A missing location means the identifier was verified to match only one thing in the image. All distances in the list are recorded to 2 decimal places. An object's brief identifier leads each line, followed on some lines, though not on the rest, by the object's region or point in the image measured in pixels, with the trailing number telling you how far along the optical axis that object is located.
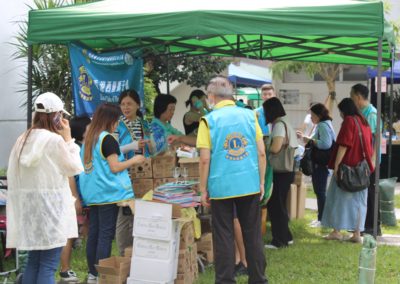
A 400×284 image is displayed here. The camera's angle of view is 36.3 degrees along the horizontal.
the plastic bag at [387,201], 8.52
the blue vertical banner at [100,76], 6.58
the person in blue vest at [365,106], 7.62
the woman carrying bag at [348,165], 7.04
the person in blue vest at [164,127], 6.53
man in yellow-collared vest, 4.93
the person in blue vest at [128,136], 5.93
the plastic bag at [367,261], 4.69
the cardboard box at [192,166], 6.20
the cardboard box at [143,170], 5.93
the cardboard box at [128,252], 5.50
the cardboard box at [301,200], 9.00
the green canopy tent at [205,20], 5.09
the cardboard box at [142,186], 5.99
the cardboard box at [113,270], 5.28
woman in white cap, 4.39
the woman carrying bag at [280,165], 6.66
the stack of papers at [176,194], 5.50
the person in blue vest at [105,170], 5.26
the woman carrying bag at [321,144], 7.97
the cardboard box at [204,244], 6.34
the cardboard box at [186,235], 5.49
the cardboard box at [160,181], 5.97
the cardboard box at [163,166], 5.97
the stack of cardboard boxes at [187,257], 5.39
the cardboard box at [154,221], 5.15
